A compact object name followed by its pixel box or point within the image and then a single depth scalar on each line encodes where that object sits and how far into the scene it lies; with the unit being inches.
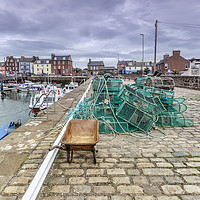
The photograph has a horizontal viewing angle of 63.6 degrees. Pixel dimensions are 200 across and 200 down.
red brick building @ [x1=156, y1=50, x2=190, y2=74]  1867.6
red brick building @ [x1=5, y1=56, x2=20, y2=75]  3409.2
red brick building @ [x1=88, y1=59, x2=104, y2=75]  3201.3
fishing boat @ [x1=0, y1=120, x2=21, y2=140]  290.8
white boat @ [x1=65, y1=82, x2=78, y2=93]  1276.3
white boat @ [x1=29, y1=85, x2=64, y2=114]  608.1
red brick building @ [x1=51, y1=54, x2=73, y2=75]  2981.1
